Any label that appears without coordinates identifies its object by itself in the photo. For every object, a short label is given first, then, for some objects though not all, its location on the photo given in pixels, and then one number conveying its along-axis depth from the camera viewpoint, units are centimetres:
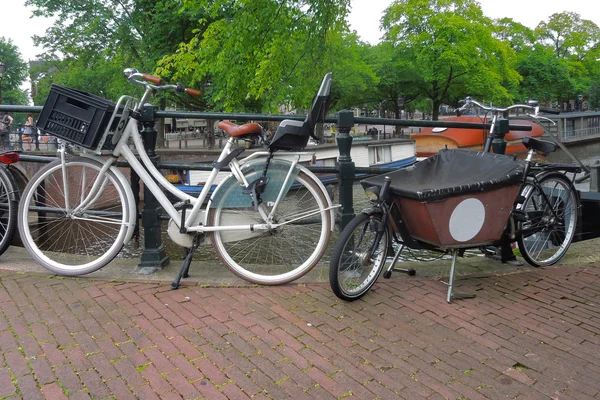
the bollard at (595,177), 745
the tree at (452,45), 3209
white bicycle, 343
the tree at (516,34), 4556
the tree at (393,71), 3541
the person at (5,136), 1406
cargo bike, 327
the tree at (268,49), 993
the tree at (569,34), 5112
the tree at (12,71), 5534
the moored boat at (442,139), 1809
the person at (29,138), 1905
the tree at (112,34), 2309
